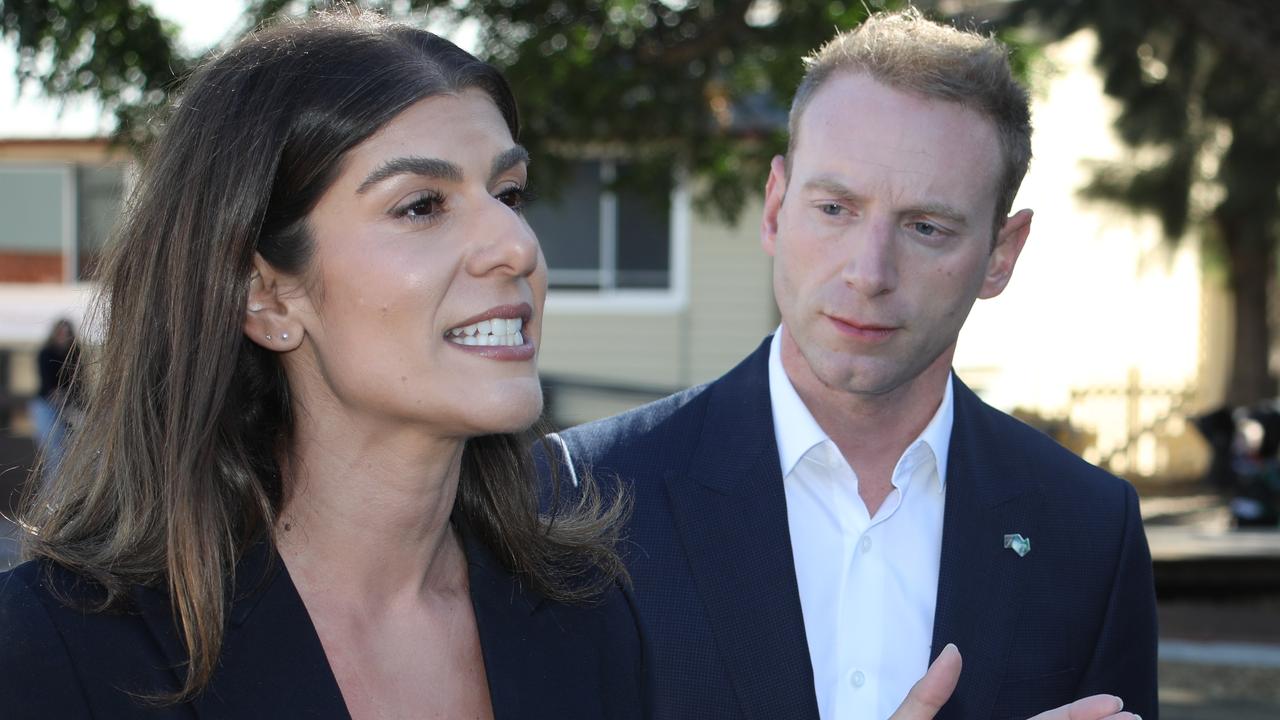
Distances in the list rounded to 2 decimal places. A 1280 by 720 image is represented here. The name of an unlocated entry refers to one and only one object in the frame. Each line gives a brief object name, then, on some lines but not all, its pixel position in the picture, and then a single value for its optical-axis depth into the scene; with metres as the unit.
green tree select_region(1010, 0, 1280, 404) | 8.25
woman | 2.24
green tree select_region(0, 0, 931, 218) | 6.47
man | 2.96
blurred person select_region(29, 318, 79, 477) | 12.91
